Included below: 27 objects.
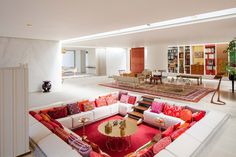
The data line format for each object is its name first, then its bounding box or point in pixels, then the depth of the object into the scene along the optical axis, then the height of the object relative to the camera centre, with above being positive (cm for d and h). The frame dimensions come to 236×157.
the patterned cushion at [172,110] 505 -119
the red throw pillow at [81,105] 558 -112
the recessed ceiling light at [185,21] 414 +148
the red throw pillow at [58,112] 493 -122
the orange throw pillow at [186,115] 456 -121
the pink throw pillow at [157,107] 542 -116
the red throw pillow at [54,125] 388 -125
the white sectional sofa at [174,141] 273 -127
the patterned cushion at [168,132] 366 -135
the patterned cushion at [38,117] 419 -116
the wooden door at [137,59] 1634 +119
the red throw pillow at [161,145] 295 -133
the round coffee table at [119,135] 412 -154
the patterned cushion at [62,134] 329 -129
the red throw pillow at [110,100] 620 -106
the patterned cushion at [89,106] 559 -116
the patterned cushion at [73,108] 528 -118
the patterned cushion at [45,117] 423 -119
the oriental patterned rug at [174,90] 759 -99
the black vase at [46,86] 889 -78
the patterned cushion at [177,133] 336 -128
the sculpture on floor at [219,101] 654 -119
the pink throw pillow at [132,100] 628 -107
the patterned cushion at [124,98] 644 -105
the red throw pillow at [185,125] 385 -126
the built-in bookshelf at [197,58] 1278 +108
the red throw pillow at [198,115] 441 -118
